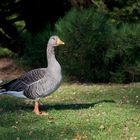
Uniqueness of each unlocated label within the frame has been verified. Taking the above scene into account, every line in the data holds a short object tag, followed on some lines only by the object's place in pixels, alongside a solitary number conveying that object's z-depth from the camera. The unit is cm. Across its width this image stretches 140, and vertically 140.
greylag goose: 981
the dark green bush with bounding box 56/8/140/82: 1479
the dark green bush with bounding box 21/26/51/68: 1584
